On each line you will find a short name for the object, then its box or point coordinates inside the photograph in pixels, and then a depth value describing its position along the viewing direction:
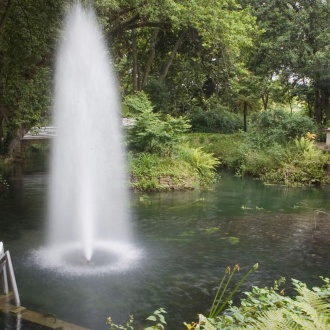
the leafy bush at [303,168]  18.98
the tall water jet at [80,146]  9.66
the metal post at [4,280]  6.05
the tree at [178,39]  18.41
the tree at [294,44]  24.83
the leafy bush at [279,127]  21.45
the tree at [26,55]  13.16
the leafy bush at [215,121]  28.00
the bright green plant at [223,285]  6.51
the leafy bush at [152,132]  17.50
